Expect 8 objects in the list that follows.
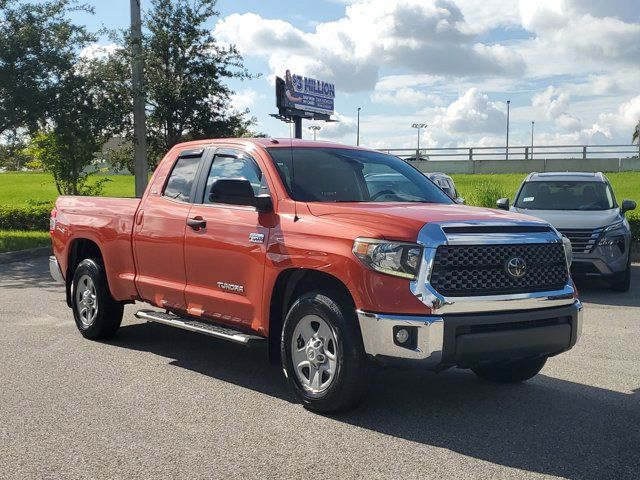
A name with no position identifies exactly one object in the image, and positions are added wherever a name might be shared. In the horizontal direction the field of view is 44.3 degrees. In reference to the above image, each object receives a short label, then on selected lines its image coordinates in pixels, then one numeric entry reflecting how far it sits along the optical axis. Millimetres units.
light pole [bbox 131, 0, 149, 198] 18547
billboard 38688
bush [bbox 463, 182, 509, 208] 22344
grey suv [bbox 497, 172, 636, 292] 11531
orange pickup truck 4949
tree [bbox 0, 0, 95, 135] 16484
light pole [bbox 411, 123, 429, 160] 74188
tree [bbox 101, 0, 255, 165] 19312
